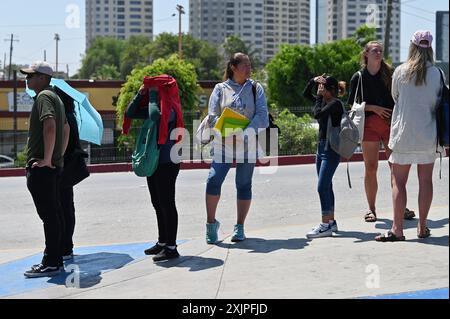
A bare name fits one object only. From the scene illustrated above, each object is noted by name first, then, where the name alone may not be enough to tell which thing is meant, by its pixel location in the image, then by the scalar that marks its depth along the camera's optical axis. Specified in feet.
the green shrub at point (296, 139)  58.90
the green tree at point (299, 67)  169.48
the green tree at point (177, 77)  109.91
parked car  63.16
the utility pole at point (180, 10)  228.84
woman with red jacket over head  19.26
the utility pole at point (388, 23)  110.32
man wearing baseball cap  17.90
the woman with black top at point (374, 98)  22.12
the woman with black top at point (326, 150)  21.45
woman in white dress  18.02
